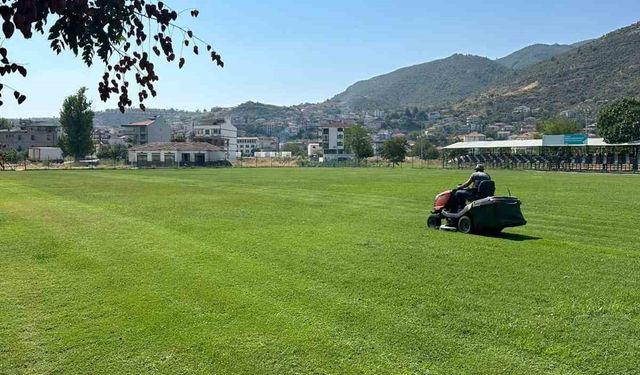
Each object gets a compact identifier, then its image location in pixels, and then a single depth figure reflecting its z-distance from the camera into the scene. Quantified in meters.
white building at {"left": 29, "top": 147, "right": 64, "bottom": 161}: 98.25
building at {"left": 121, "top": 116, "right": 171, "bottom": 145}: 130.25
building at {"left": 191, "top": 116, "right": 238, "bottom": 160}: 128.50
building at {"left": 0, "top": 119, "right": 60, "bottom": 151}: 112.81
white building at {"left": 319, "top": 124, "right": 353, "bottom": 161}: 148.50
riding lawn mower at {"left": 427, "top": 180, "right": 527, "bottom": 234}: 12.21
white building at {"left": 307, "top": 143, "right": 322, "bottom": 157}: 165.86
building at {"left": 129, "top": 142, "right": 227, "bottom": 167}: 97.69
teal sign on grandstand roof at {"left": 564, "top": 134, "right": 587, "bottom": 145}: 69.25
